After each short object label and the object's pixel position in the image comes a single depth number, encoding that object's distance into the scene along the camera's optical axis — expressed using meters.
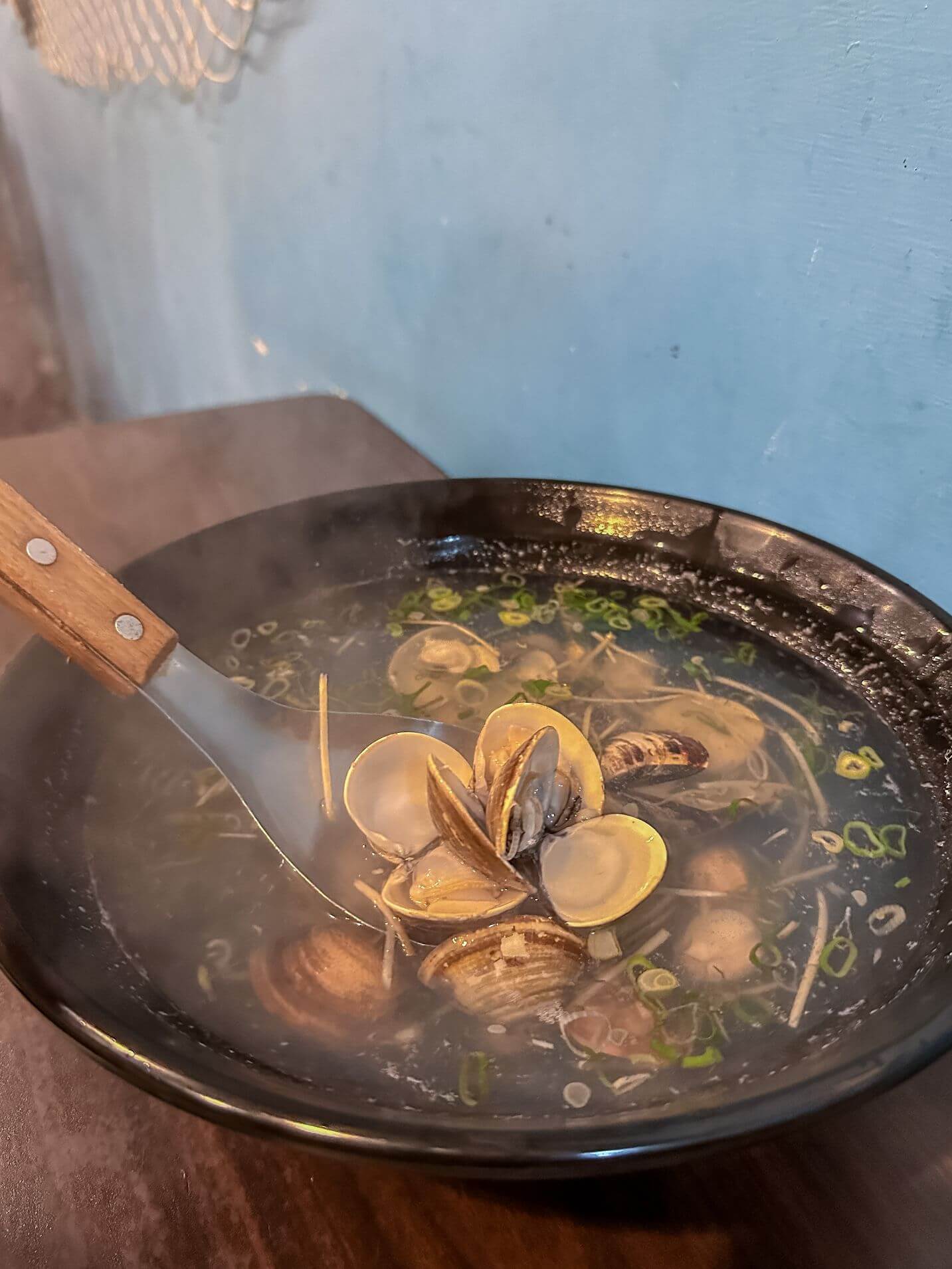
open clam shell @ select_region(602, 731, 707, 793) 0.28
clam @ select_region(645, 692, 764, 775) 0.30
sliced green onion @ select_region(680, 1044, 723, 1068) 0.22
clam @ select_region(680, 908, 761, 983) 0.24
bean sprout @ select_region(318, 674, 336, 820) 0.28
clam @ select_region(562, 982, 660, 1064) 0.22
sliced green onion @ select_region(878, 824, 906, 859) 0.26
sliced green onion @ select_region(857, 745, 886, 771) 0.28
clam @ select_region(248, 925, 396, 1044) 0.23
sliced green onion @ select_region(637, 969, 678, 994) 0.24
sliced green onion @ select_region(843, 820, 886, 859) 0.26
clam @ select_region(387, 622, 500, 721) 0.32
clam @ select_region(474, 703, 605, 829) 0.27
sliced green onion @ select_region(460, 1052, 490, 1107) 0.21
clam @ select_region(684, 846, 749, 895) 0.26
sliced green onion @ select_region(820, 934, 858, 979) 0.24
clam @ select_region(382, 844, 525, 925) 0.25
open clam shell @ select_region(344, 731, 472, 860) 0.27
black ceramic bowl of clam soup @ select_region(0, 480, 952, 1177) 0.18
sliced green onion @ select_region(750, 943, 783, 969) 0.24
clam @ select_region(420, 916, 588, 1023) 0.23
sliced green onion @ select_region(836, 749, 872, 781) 0.28
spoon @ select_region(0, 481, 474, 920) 0.24
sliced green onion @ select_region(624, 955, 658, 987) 0.24
